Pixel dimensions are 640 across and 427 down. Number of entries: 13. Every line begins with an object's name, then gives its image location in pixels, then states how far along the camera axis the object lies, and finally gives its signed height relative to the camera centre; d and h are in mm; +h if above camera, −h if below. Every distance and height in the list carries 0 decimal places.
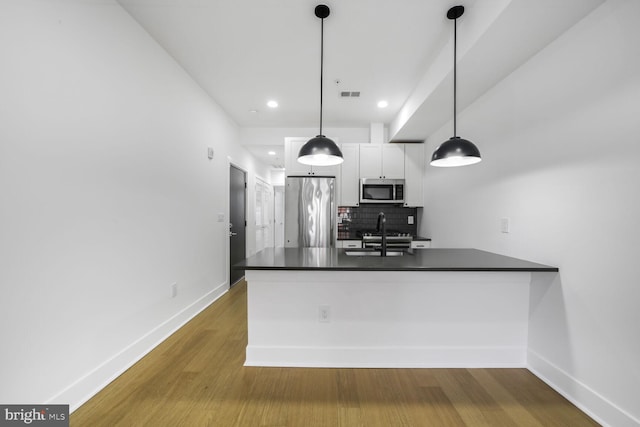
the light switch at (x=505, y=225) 2178 -81
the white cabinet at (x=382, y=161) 4020 +867
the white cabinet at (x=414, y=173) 4020 +676
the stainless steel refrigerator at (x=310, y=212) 3895 +43
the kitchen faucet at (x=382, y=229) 2090 -115
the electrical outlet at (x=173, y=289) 2467 -748
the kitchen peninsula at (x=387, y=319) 1956 -811
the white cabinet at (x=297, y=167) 3967 +755
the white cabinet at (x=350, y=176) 4008 +620
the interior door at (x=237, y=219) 4035 -77
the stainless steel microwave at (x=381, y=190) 3982 +397
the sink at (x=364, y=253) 2268 -349
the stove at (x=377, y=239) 3349 -333
